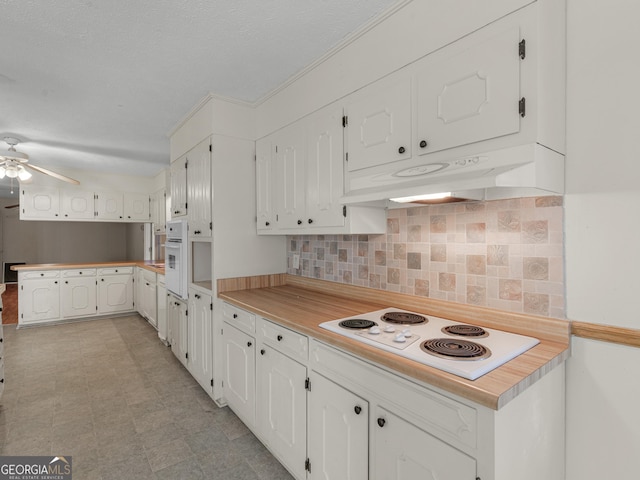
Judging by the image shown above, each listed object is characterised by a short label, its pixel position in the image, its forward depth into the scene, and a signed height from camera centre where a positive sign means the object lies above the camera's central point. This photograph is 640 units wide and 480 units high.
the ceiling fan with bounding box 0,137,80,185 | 3.55 +0.82
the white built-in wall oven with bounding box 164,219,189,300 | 2.97 -0.22
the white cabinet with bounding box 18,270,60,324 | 4.69 -0.88
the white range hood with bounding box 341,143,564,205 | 1.14 +0.24
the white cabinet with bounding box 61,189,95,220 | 5.03 +0.51
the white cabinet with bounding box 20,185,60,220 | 4.76 +0.51
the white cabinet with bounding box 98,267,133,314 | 5.18 -0.87
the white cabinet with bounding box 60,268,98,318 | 4.93 -0.88
